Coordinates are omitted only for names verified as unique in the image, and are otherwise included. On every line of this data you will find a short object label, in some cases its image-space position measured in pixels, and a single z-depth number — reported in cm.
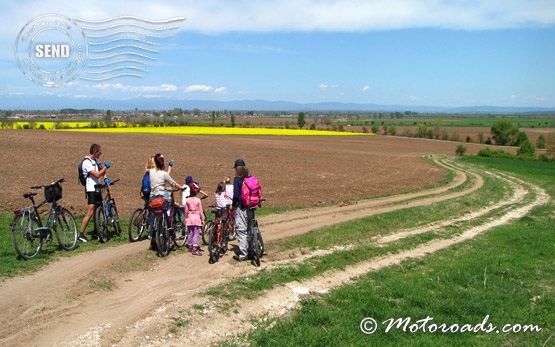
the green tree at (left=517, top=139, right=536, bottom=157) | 7150
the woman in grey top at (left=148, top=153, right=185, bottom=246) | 1087
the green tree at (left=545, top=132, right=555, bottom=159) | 7173
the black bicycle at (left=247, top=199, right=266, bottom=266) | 1020
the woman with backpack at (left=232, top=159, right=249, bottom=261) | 1029
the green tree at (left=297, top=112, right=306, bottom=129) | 13555
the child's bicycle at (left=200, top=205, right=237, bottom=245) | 1171
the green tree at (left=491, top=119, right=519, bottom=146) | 10556
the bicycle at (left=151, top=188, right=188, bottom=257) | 1044
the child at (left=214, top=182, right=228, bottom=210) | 1223
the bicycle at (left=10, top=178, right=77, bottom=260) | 959
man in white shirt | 1124
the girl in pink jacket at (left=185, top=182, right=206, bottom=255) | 1084
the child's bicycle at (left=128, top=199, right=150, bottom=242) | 1193
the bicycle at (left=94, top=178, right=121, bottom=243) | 1143
